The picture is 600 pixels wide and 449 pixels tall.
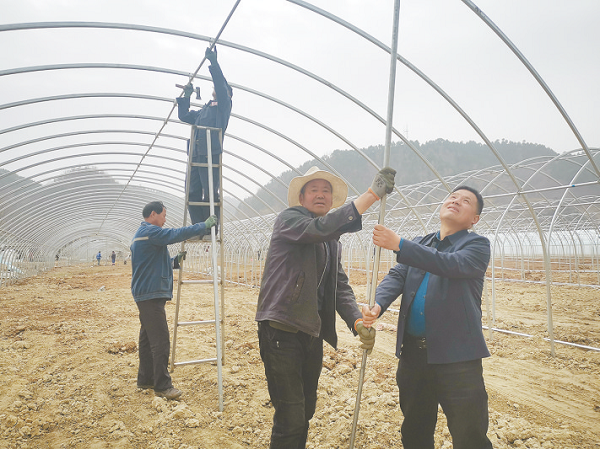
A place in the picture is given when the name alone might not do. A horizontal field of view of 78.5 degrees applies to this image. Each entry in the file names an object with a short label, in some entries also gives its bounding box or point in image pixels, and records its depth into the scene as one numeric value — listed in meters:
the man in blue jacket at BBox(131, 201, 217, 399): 3.94
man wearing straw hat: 2.11
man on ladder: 4.32
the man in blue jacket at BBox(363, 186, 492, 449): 2.05
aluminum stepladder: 3.83
